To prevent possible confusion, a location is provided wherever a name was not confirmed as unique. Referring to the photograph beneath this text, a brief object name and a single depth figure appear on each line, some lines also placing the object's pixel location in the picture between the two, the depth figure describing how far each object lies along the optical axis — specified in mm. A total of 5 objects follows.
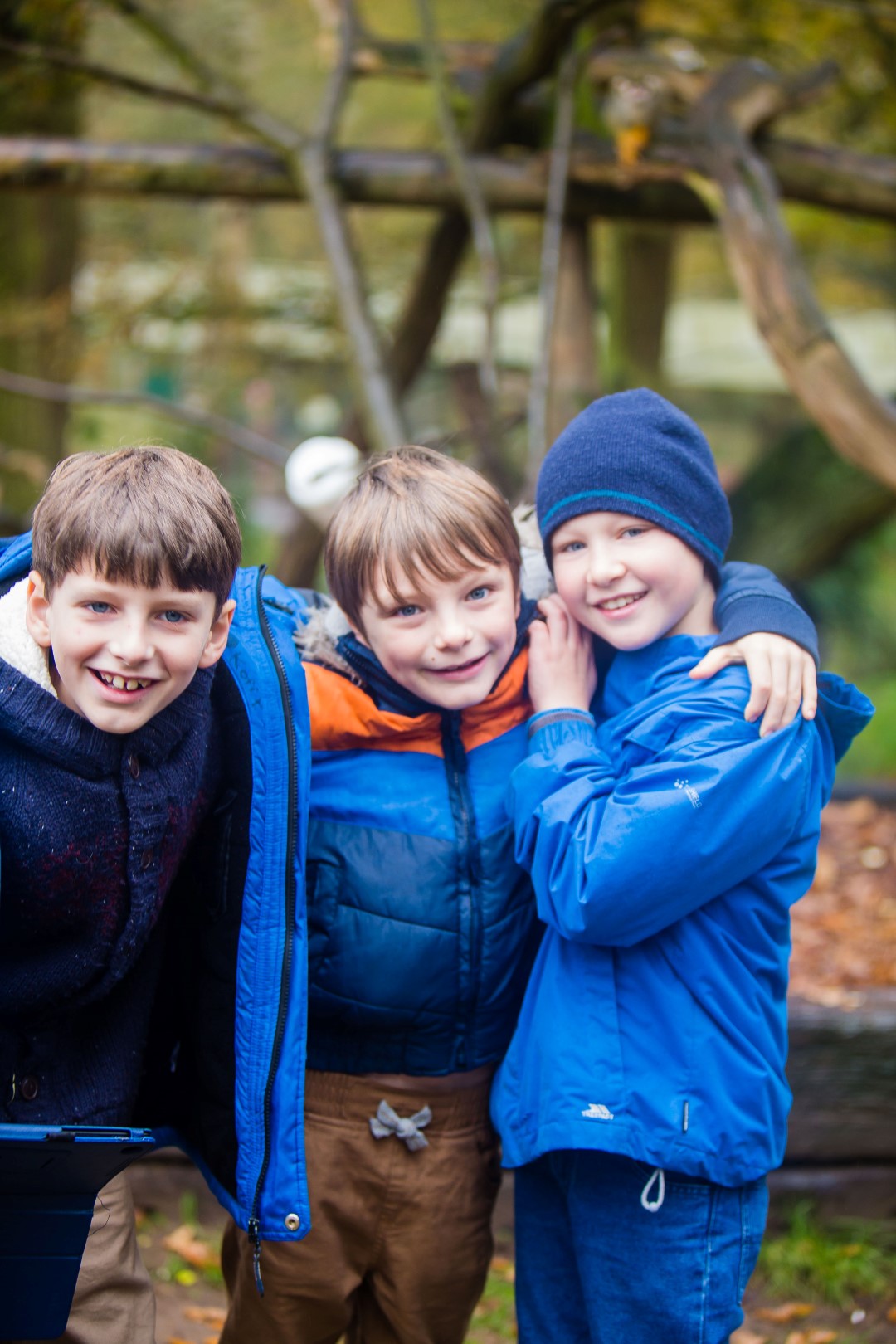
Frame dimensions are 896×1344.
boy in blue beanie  1876
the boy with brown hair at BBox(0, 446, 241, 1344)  1656
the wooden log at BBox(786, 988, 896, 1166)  3359
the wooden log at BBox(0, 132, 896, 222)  4711
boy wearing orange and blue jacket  2043
